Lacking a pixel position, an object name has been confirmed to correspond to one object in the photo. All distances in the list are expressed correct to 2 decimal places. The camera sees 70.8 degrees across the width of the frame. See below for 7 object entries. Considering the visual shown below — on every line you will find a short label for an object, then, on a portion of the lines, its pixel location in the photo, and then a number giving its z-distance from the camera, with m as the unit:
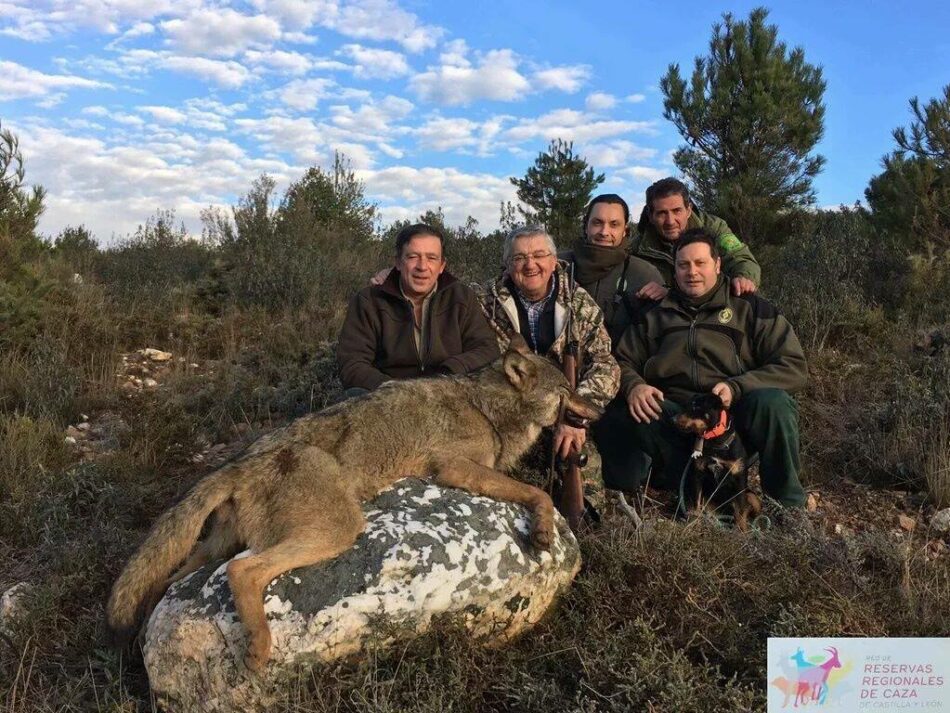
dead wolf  3.45
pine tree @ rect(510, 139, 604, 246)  13.87
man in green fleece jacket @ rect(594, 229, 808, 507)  5.31
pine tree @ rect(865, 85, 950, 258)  10.61
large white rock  3.19
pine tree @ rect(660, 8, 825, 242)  11.86
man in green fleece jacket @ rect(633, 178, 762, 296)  6.83
